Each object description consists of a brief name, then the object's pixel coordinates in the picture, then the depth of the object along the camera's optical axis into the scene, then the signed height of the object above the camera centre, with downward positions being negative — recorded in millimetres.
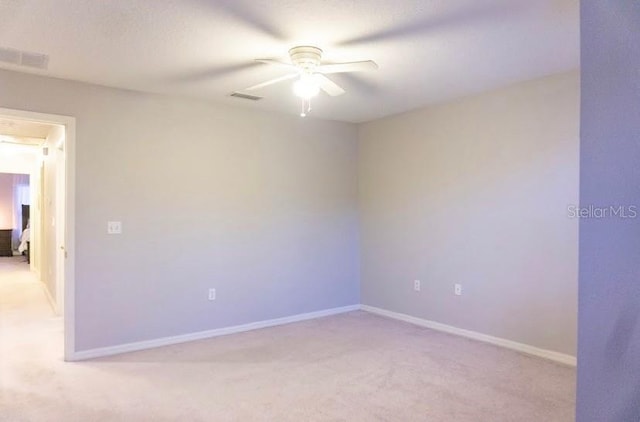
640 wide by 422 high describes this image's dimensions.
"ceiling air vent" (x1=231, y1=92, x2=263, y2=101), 4109 +1113
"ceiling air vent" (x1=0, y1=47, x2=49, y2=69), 2998 +1091
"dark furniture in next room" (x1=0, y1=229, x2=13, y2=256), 11469 -906
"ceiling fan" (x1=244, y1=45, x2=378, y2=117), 2873 +963
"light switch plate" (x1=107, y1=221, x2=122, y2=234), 3814 -155
